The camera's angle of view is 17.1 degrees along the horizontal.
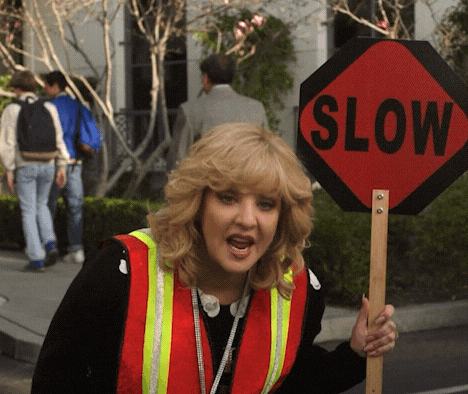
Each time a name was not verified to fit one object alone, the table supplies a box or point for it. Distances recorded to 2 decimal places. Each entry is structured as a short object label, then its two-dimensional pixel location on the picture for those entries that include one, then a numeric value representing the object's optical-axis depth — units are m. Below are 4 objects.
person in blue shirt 15.13
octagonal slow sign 4.56
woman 3.94
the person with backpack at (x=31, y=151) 14.28
